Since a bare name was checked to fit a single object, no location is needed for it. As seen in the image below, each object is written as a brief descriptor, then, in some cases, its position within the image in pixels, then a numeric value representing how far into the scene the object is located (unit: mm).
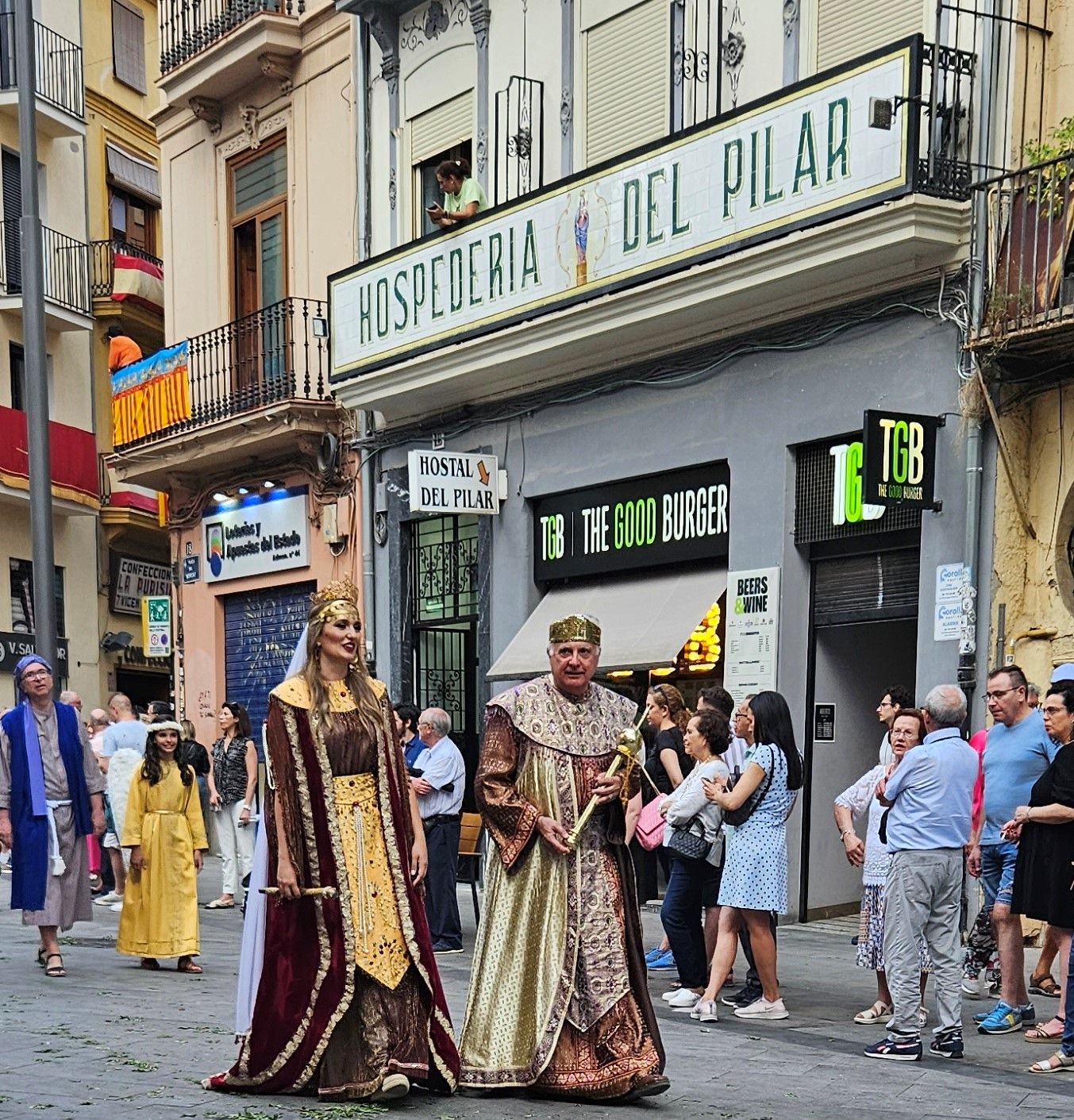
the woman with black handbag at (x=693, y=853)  9570
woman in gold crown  6766
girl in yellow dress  10852
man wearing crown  6844
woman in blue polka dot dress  8961
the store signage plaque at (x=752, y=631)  13743
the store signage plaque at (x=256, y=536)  20391
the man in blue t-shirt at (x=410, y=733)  12484
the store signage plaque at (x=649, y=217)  12320
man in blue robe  10492
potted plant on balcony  11406
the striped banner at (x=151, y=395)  21453
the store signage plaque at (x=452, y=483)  16797
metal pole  15945
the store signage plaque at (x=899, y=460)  12086
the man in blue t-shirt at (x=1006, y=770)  9188
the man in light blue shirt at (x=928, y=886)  7996
